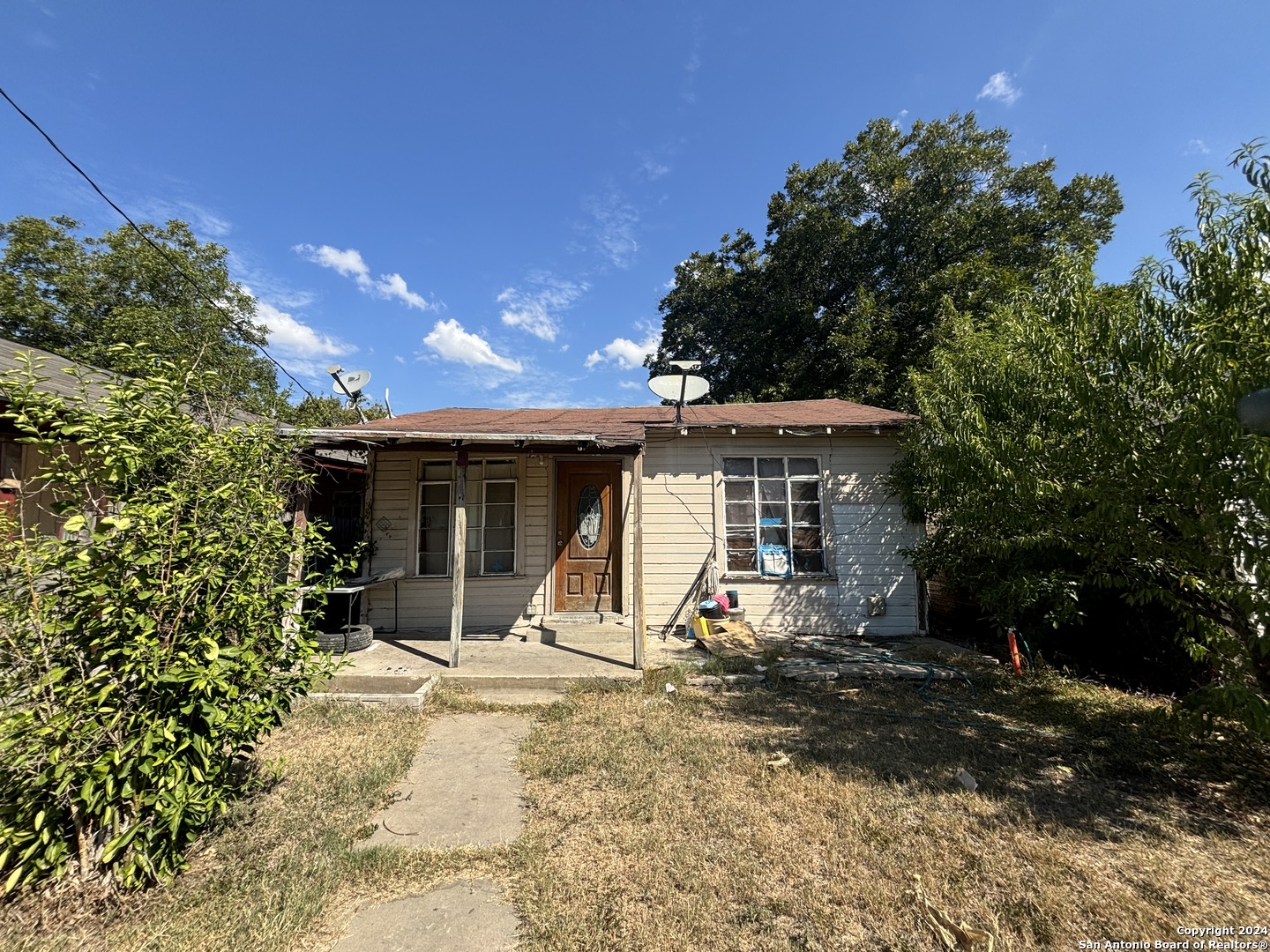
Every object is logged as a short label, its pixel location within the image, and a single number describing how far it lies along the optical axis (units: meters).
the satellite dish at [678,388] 7.79
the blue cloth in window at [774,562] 7.59
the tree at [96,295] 15.30
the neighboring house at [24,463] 5.66
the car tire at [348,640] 5.92
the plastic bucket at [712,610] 7.14
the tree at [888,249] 15.48
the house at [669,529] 7.42
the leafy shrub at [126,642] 2.03
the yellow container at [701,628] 6.85
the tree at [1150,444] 2.85
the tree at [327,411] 19.83
